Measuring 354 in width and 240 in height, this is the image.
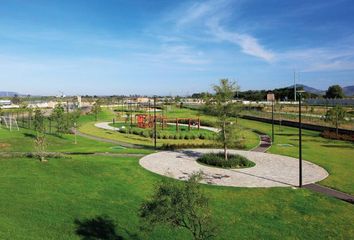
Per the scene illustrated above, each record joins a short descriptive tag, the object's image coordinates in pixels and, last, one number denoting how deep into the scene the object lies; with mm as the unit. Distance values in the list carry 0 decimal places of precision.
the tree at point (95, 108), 92675
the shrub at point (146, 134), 58681
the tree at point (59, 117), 55594
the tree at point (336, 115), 58250
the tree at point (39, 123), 48562
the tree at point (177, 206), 14023
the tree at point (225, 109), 35312
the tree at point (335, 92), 168600
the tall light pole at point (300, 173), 25539
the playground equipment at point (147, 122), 70150
